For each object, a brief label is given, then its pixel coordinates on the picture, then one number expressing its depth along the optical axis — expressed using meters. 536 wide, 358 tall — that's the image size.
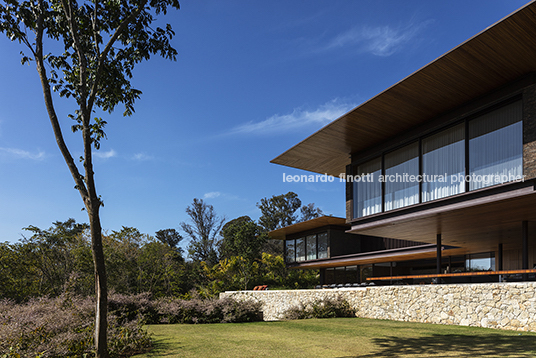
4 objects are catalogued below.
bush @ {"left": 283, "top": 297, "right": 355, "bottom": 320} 14.10
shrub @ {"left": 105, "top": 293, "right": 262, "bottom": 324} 11.85
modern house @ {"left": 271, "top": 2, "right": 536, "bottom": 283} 9.66
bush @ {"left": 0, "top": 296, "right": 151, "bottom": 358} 6.19
